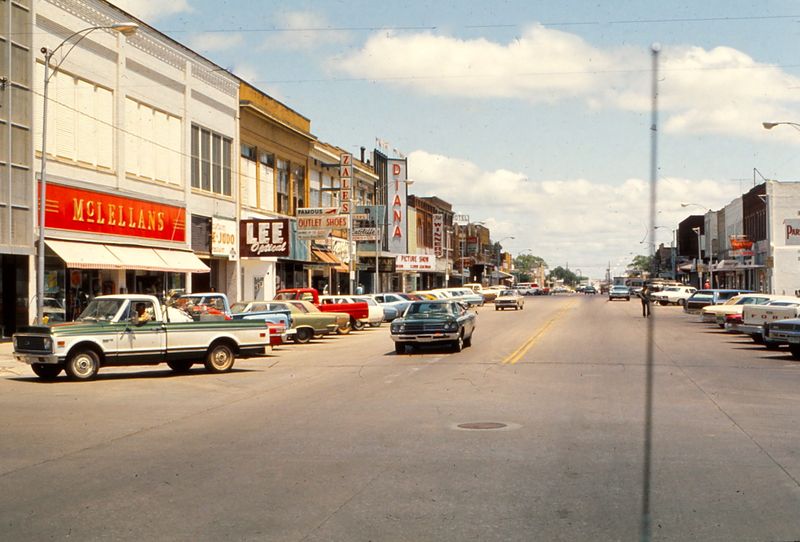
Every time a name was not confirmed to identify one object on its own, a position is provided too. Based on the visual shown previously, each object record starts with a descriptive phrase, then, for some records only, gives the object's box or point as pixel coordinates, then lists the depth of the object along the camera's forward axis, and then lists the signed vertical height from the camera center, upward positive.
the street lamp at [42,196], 26.69 +2.70
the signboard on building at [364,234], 60.66 +3.36
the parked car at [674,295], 75.56 -0.72
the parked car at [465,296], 67.43 -0.72
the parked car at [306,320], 33.96 -1.21
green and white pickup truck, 20.32 -1.19
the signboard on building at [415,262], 89.38 +2.38
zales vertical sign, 57.72 +6.75
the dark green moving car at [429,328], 27.39 -1.21
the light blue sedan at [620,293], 87.78 -0.64
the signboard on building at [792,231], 77.94 +4.52
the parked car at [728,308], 36.91 -0.94
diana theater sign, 89.38 +7.94
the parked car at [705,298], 50.41 -0.67
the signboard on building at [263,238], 49.53 +2.57
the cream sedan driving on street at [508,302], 67.62 -1.13
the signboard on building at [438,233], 110.88 +6.26
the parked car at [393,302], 50.09 -0.84
